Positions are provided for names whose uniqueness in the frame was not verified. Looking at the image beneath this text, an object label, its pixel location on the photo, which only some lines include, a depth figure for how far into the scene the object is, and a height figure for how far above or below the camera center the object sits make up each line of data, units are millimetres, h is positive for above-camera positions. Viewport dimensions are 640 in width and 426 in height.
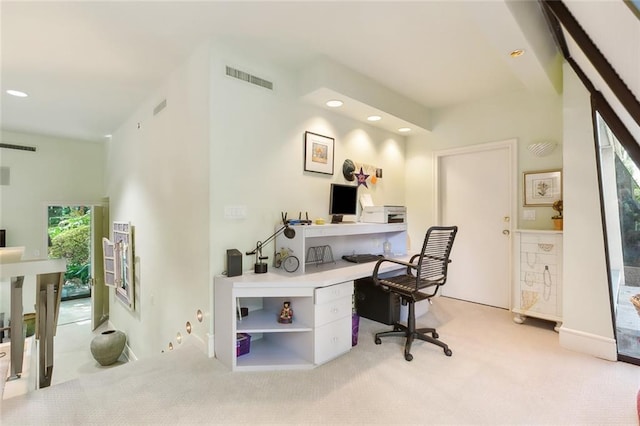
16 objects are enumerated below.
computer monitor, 3308 +162
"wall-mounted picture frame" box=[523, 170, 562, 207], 3195 +301
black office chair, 2424 -540
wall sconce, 3236 +737
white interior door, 3650 -19
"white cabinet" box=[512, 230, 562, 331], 2933 -627
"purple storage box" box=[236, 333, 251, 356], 2358 -1036
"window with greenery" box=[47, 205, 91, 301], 5728 -575
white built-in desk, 2250 -831
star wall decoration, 3733 +478
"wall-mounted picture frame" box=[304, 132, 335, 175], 3145 +682
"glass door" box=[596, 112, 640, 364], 2182 -181
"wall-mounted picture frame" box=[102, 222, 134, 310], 4121 -712
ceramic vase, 3889 -1746
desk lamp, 2561 -294
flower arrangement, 3091 +68
